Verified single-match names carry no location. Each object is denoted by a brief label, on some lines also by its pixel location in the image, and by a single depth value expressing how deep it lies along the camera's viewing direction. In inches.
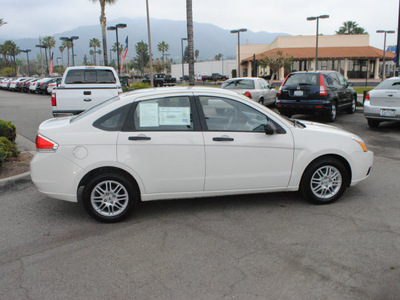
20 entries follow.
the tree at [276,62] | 1697.8
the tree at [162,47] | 4165.8
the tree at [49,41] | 3936.5
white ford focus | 180.7
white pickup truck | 431.5
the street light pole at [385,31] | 1307.6
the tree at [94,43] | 4526.6
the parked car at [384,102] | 408.2
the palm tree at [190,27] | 766.5
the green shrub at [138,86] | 1195.0
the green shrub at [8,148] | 283.1
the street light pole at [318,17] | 1148.4
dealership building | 1985.7
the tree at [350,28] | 2807.6
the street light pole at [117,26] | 1266.0
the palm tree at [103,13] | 1359.5
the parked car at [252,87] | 598.8
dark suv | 491.2
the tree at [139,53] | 4537.4
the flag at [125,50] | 1170.0
